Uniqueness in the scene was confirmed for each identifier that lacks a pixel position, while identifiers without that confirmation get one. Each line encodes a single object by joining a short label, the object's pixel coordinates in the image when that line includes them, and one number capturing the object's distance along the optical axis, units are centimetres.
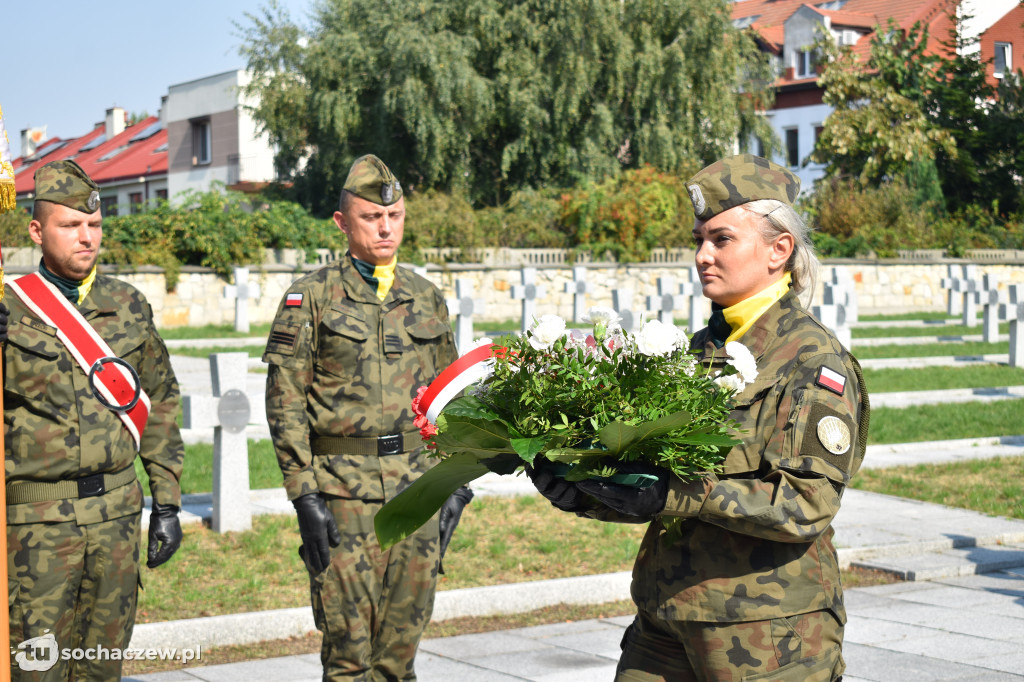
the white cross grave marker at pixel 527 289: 2216
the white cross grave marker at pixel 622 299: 1870
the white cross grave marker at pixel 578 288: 2434
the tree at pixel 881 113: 3772
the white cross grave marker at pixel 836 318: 1449
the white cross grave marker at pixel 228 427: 759
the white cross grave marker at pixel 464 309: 1764
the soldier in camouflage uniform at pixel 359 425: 441
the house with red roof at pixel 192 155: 4547
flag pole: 275
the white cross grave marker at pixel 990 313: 2311
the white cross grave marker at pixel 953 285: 2739
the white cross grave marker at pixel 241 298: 2408
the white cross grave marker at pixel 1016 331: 1955
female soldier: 261
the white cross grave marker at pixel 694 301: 2209
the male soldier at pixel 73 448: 391
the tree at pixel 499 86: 3055
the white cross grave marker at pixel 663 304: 1891
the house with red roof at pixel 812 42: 4825
